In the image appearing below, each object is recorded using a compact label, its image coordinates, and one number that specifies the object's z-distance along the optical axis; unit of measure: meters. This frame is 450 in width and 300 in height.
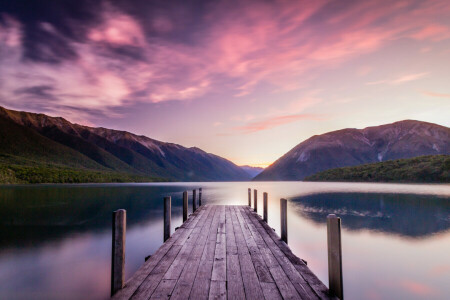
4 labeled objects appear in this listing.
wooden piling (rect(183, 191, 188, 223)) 14.57
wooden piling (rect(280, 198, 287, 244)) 9.54
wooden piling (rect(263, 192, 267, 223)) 14.70
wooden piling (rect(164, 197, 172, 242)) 10.31
